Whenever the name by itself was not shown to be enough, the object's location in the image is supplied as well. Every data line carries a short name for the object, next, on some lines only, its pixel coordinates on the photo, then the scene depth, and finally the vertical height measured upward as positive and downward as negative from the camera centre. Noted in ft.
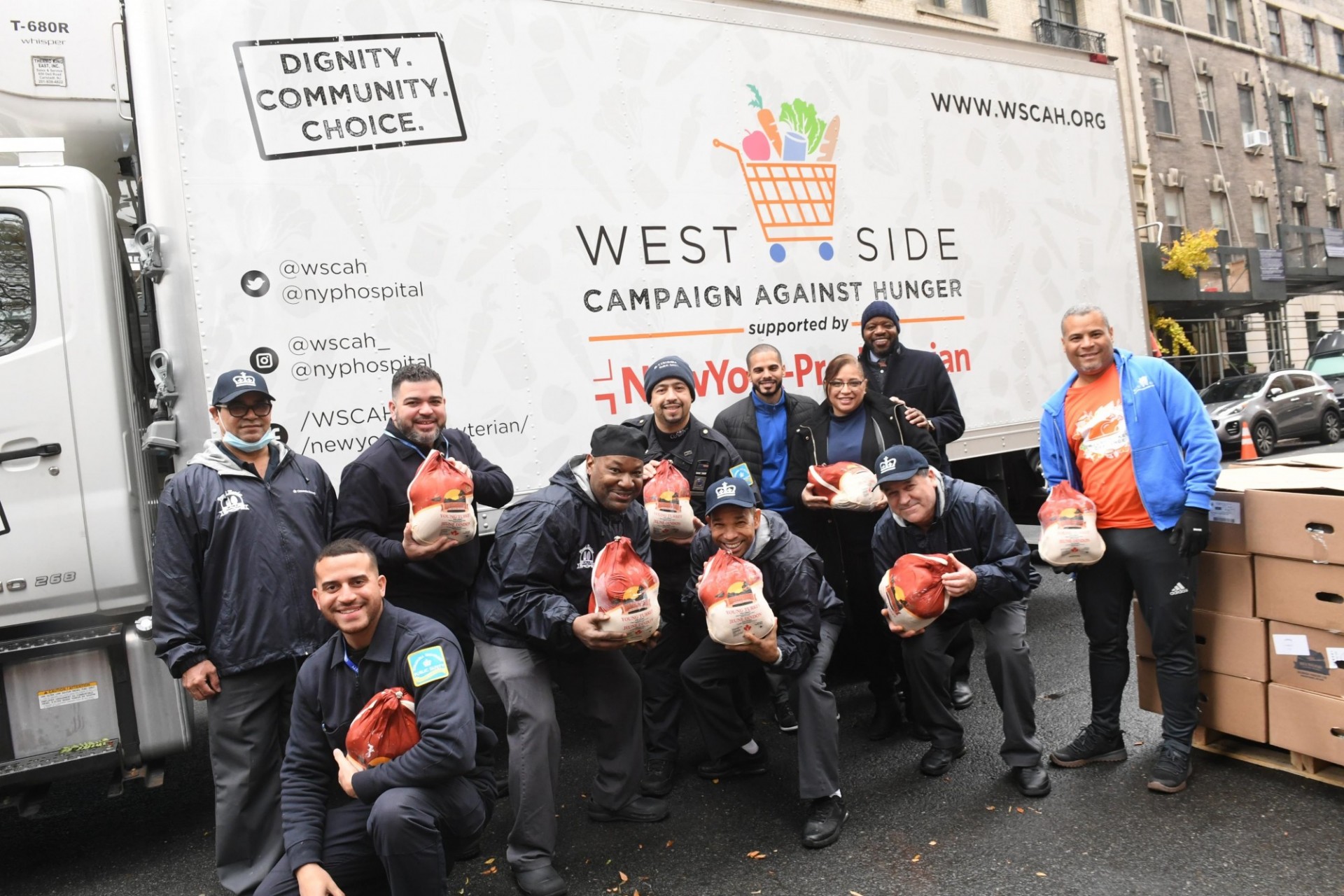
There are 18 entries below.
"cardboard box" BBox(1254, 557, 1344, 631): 11.53 -2.78
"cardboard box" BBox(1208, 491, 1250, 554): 12.55 -1.93
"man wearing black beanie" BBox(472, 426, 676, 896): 11.14 -2.15
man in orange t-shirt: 12.20 -1.53
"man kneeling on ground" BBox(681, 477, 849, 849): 11.80 -2.84
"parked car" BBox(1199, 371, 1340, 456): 51.80 -1.89
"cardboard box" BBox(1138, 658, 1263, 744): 12.41 -4.38
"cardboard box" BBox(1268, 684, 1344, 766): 11.54 -4.40
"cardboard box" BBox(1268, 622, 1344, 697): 11.56 -3.59
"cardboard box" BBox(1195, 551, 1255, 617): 12.50 -2.76
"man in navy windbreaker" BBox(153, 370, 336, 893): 11.07 -1.30
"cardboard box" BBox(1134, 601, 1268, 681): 12.35 -3.56
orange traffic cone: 36.66 -2.85
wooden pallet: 11.89 -5.05
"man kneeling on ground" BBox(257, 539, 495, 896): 9.20 -2.87
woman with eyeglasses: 15.05 -1.16
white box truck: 12.12 +3.38
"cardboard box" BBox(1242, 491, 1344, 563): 11.44 -1.92
